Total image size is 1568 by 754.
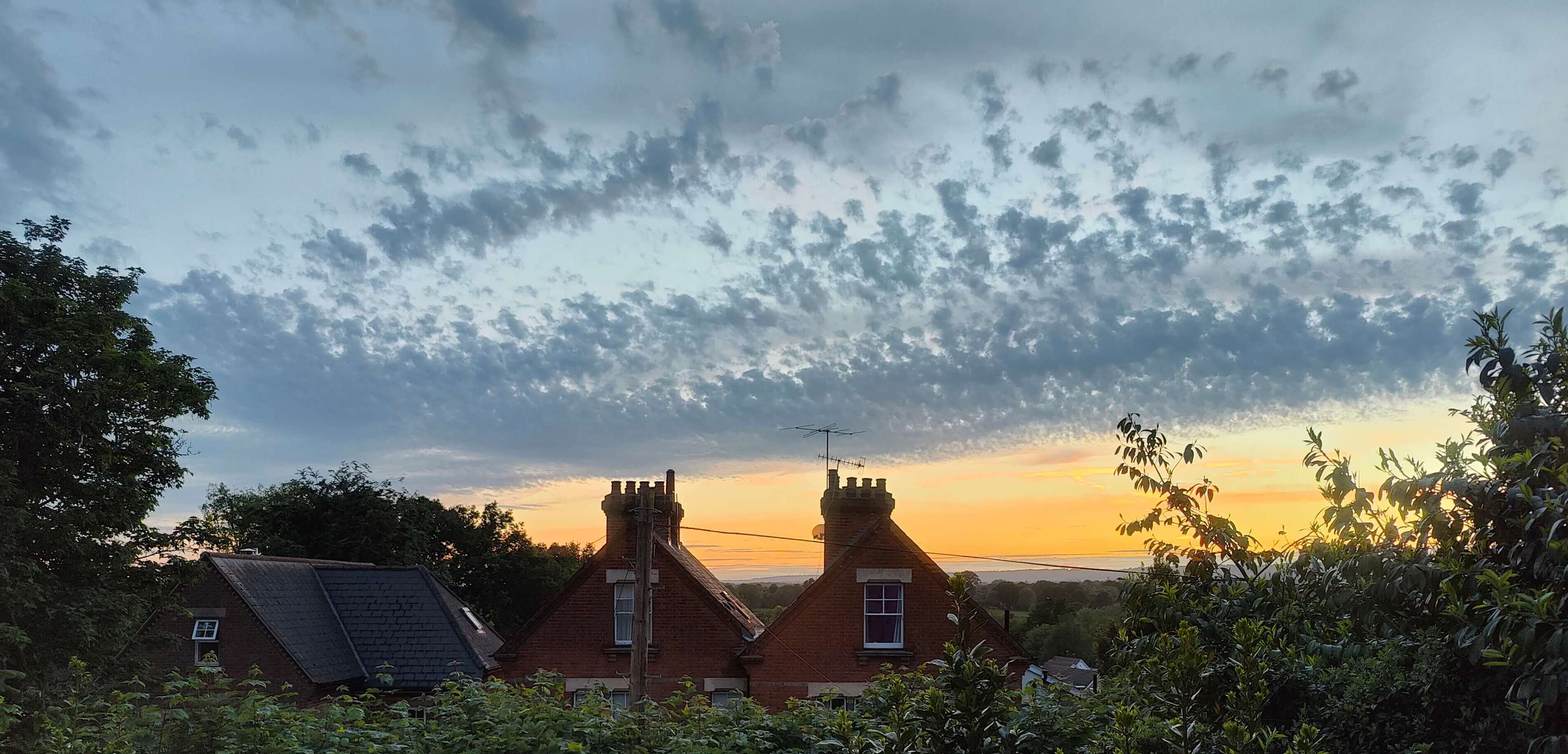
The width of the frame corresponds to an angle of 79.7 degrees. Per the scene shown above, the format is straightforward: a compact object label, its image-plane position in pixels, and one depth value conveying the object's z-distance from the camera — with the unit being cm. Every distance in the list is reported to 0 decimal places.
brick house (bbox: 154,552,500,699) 2858
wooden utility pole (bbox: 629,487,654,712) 1708
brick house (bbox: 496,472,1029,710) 2452
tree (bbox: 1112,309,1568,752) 382
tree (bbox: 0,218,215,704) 2373
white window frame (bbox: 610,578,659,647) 2564
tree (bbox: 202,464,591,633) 5478
